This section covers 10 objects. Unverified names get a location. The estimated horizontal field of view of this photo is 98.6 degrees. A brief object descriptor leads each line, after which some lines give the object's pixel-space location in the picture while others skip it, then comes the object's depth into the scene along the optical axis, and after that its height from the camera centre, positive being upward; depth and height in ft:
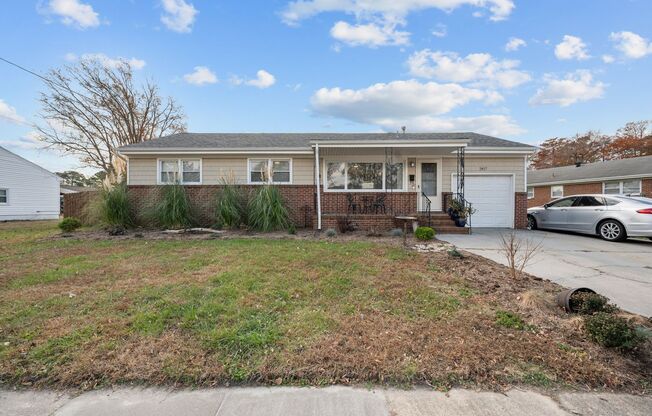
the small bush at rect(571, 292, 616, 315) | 9.34 -3.58
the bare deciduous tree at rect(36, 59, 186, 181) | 59.06 +21.38
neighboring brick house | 53.21 +4.09
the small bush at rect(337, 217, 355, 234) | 30.14 -2.54
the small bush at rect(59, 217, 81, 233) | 31.53 -2.36
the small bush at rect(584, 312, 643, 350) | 7.32 -3.58
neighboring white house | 58.85 +3.28
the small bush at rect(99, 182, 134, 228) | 31.71 -0.47
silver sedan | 25.73 -1.69
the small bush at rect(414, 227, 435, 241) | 25.63 -2.97
